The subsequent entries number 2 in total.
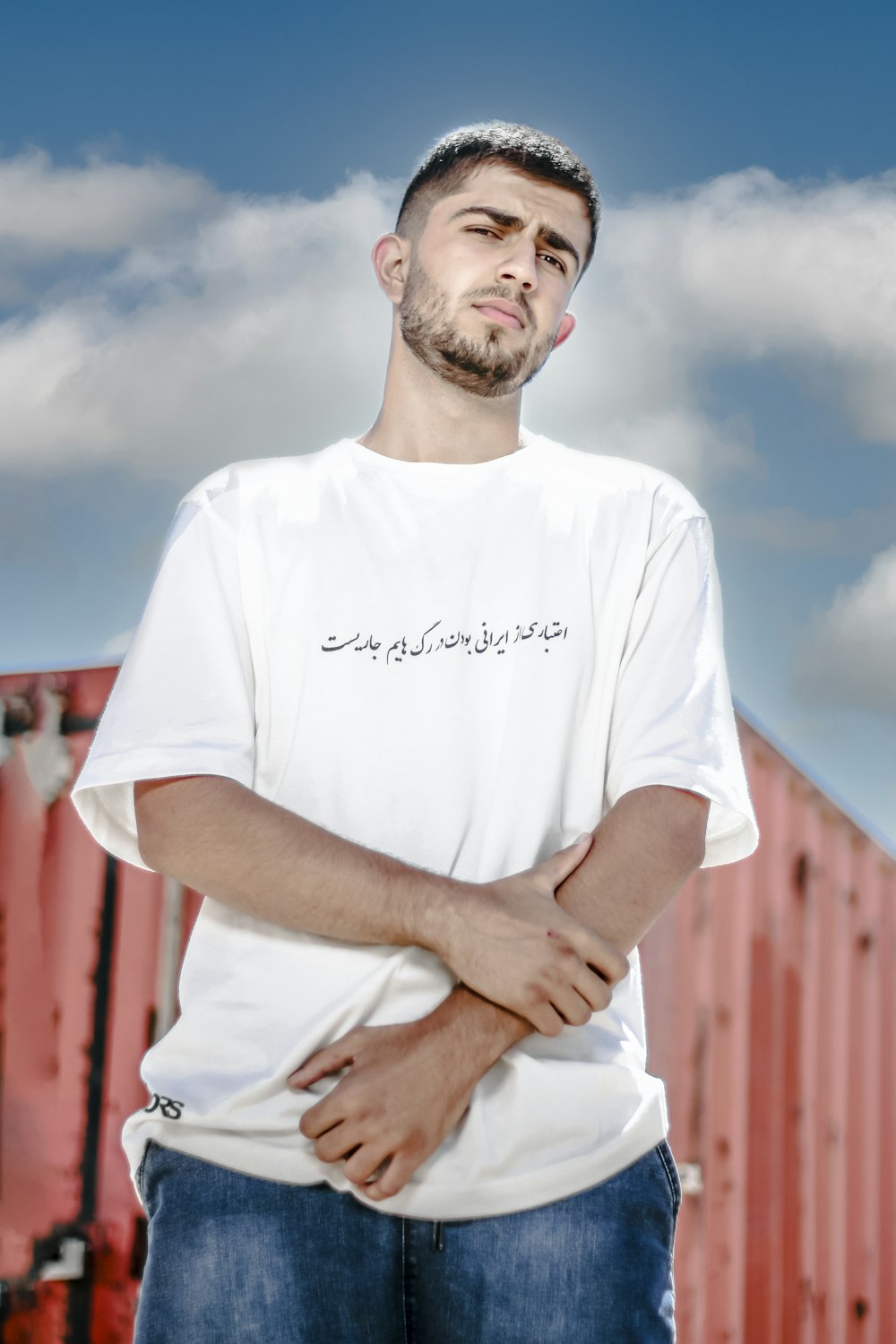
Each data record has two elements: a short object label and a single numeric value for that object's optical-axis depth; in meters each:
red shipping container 3.27
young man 1.38
